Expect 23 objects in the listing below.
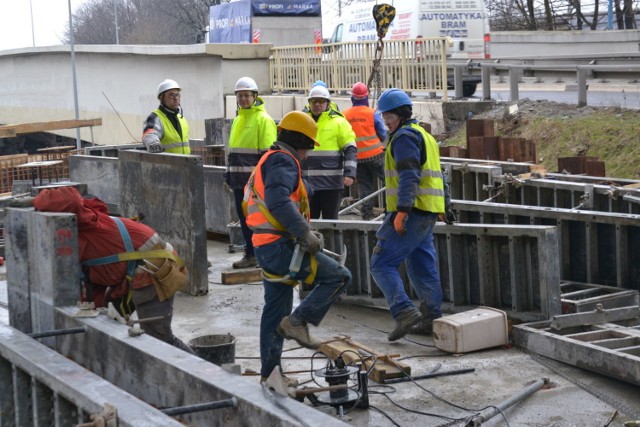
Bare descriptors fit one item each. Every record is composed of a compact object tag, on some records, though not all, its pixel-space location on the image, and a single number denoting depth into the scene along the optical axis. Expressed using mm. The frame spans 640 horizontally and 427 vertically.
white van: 45440
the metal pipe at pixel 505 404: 10474
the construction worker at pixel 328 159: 18927
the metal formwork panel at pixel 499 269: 13973
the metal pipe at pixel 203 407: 8179
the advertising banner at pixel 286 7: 62267
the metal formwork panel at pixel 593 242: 15604
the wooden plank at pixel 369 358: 12373
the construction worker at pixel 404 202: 13738
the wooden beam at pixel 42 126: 34568
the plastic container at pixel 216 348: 12305
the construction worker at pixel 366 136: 22140
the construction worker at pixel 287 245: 11280
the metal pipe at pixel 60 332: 10691
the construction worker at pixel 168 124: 18841
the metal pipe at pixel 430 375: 12386
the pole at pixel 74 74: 47022
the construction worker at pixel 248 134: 18483
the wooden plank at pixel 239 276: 18569
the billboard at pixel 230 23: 63503
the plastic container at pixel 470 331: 13392
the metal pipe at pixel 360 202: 21102
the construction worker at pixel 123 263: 11515
